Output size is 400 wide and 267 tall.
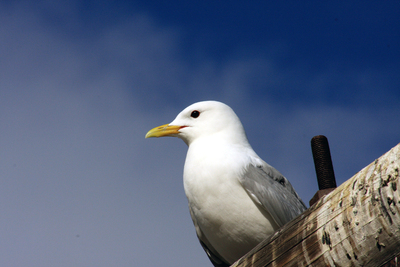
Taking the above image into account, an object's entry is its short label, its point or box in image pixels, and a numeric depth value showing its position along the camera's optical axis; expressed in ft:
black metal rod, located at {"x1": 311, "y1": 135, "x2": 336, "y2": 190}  23.31
